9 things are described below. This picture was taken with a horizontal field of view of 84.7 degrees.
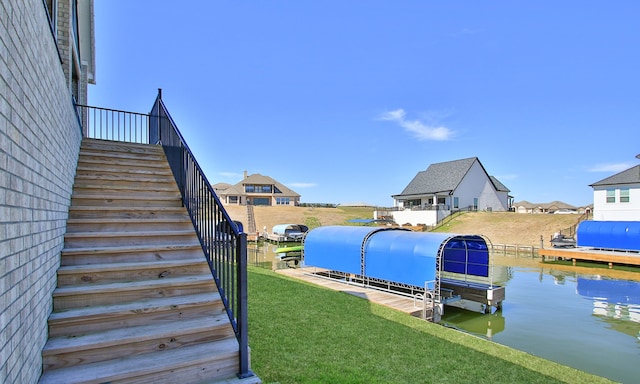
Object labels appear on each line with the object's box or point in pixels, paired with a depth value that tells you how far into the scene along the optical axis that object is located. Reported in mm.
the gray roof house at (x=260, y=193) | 55344
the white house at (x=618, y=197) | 23875
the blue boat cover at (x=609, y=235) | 18438
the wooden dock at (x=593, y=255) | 17156
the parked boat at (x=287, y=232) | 28991
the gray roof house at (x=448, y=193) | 36500
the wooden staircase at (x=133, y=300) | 3072
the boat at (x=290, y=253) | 18111
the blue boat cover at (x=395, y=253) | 10297
